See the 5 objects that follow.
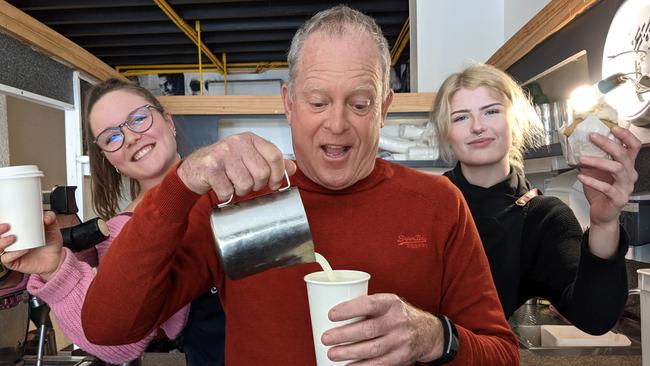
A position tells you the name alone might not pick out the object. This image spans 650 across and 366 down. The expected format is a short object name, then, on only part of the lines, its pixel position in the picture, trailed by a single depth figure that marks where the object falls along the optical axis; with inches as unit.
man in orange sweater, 38.5
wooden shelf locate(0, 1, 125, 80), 76.5
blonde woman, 48.6
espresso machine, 45.6
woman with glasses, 43.1
